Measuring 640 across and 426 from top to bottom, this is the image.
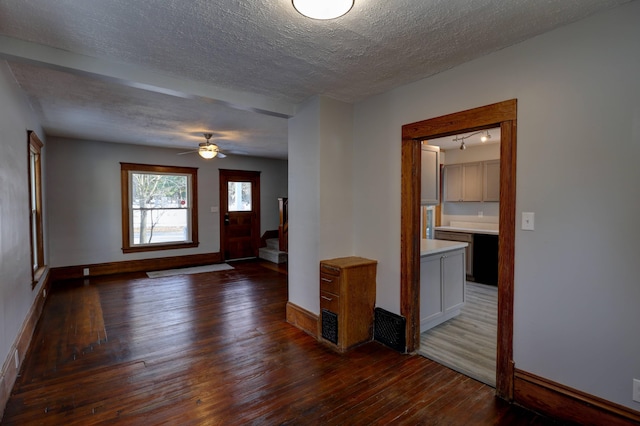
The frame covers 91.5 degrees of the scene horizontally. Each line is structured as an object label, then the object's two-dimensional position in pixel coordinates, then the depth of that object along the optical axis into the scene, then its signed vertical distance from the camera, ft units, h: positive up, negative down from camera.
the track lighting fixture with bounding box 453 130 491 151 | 15.95 +3.57
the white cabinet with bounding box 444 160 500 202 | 18.61 +1.39
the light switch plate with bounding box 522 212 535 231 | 6.97 -0.40
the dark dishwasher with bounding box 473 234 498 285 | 16.89 -3.03
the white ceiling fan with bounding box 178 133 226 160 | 16.46 +2.83
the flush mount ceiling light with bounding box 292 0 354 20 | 4.97 +3.19
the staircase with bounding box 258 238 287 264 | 23.63 -3.88
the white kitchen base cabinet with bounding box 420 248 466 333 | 10.93 -3.11
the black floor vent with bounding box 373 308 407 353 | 9.68 -4.08
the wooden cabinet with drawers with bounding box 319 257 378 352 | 9.77 -3.16
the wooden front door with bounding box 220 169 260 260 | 24.39 -0.83
